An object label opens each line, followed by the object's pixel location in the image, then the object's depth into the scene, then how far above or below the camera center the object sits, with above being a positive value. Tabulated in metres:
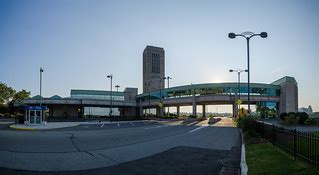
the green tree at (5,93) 68.47 +0.07
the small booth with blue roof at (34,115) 29.24 -3.04
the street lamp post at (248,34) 18.33 +5.40
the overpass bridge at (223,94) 56.38 +0.24
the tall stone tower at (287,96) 58.83 -0.13
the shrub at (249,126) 14.42 -2.25
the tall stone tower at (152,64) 137.33 +20.16
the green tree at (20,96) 72.34 -0.93
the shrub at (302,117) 30.22 -3.09
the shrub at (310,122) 29.39 -3.66
